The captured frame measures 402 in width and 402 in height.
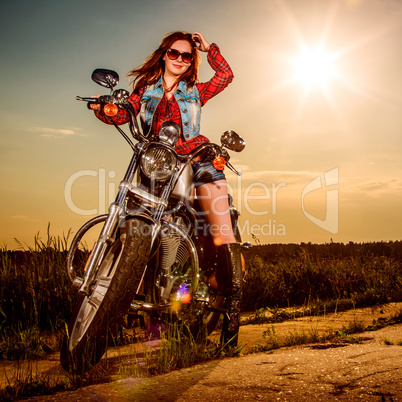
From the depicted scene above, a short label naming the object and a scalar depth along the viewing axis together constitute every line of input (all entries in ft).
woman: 11.48
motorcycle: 8.73
